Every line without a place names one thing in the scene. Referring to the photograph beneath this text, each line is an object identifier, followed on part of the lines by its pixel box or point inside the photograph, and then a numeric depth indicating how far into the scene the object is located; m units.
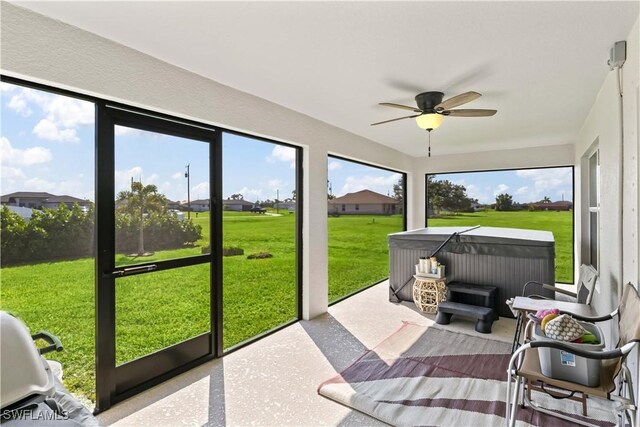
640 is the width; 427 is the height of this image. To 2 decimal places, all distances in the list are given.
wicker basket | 4.07
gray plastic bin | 1.68
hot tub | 3.79
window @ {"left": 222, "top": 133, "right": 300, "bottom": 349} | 3.78
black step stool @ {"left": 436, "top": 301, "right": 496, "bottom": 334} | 3.48
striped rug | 2.08
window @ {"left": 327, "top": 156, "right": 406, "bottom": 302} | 5.43
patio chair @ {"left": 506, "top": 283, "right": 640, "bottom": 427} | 1.58
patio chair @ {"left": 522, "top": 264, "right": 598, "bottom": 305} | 2.93
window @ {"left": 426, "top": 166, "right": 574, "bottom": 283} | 5.70
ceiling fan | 2.87
